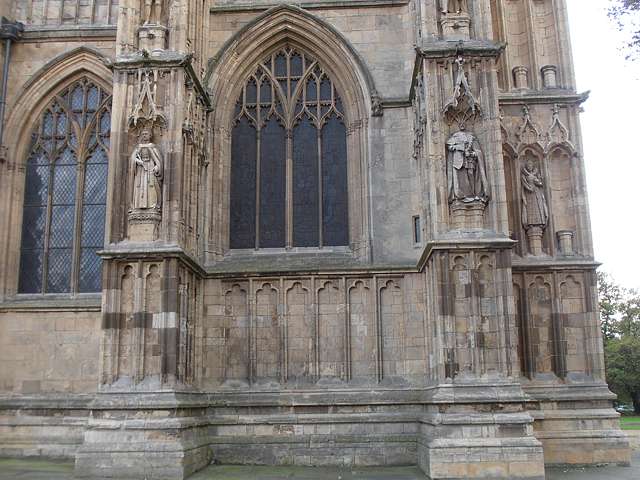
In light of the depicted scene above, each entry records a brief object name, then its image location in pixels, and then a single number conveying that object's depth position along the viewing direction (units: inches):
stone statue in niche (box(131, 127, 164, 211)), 547.2
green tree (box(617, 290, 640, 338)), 1963.0
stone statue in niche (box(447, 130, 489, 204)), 538.9
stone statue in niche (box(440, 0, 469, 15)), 584.7
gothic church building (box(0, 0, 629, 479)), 523.2
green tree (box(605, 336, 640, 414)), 1779.0
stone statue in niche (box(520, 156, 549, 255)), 631.2
